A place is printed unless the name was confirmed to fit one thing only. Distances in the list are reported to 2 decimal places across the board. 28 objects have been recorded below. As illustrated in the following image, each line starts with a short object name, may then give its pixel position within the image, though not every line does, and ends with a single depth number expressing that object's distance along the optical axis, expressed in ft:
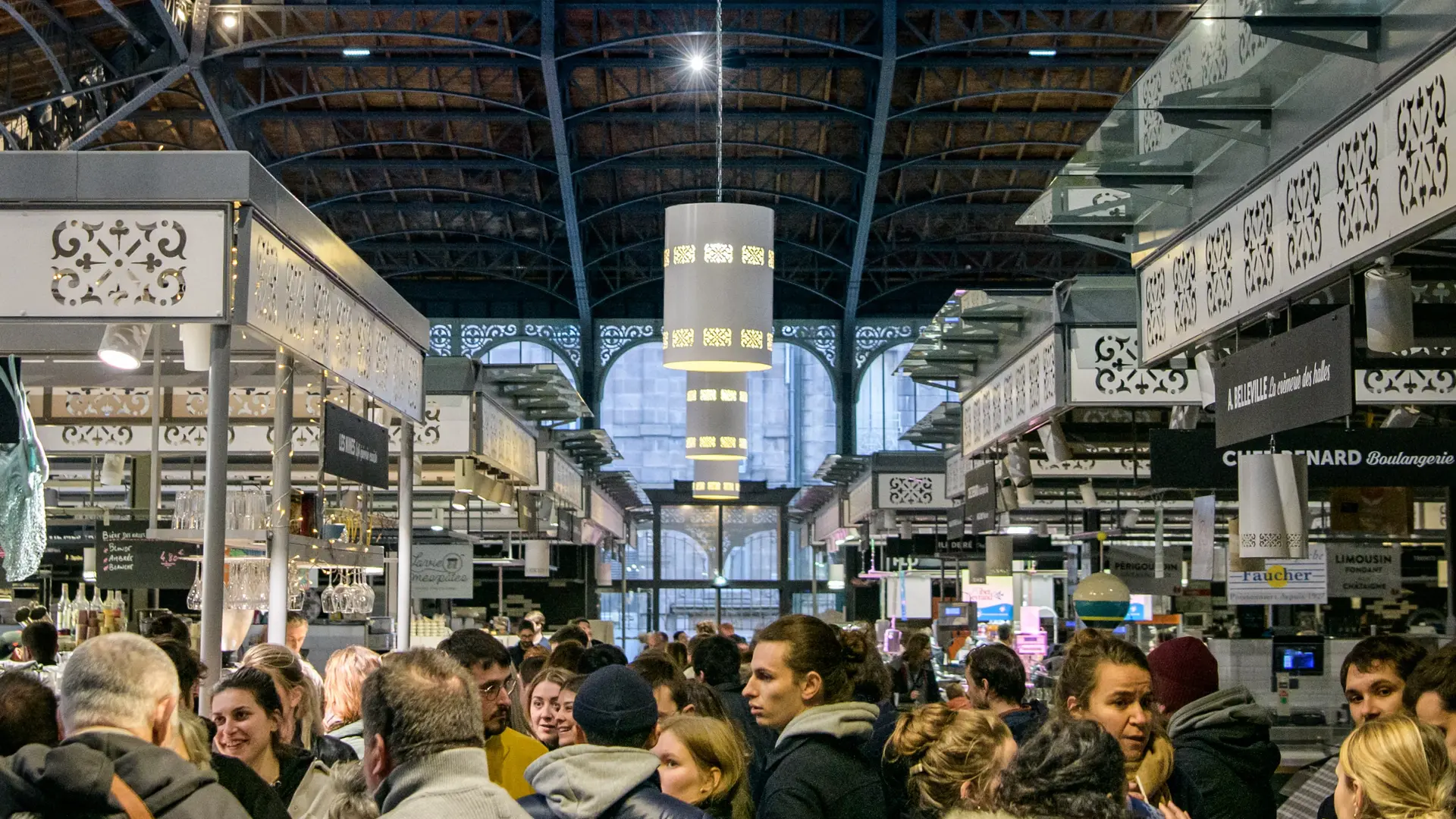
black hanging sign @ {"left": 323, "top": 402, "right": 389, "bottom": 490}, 25.13
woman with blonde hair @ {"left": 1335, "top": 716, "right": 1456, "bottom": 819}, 11.62
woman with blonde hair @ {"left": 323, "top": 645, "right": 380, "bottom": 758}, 20.24
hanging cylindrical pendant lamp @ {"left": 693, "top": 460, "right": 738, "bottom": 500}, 71.77
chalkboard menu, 25.79
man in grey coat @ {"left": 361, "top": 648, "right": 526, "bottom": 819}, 10.52
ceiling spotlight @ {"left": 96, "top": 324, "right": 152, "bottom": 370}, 23.73
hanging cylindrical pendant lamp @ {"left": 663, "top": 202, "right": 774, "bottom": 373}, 44.86
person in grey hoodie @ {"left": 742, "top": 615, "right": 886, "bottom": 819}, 14.14
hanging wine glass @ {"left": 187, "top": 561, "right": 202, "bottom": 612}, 27.48
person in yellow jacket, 17.08
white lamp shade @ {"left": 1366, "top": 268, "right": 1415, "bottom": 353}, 19.38
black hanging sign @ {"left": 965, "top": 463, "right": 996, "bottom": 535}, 46.68
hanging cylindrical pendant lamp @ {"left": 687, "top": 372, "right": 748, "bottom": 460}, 58.70
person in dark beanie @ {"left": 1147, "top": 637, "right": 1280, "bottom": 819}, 16.57
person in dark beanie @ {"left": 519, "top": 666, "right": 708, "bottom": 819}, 11.97
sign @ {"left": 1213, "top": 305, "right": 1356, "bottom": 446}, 18.99
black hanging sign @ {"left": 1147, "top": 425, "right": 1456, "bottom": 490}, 27.48
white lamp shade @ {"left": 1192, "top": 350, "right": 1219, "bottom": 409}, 27.53
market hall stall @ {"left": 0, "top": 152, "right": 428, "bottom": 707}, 21.02
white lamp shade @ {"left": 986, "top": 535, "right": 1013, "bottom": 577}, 63.05
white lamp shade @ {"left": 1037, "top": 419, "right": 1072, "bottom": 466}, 41.89
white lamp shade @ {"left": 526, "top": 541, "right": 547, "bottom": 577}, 79.36
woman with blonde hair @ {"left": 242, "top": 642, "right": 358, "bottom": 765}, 17.49
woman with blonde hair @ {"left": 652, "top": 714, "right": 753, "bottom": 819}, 13.79
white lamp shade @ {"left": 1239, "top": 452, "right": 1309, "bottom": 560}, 25.89
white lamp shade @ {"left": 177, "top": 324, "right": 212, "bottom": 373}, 22.79
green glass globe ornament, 49.93
